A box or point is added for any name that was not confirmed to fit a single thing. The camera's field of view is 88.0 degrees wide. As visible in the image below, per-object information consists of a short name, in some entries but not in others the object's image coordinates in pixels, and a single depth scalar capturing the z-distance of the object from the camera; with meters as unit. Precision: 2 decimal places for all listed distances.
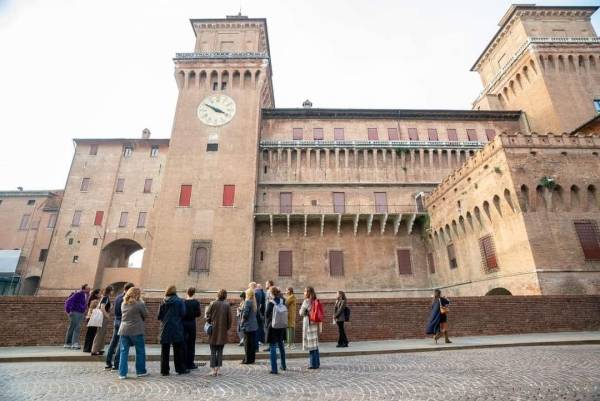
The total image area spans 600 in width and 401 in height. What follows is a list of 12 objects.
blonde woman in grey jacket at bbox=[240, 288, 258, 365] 6.58
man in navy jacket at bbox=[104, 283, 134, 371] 6.67
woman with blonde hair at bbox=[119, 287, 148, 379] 5.77
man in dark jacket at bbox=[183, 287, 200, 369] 6.62
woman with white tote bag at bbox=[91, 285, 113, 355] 8.17
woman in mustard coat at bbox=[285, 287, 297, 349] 9.27
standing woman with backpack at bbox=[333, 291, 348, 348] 9.82
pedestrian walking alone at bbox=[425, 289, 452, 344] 9.85
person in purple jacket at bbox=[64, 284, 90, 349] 9.34
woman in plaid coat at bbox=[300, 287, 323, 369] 6.56
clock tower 21.23
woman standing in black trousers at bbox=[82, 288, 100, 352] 8.69
